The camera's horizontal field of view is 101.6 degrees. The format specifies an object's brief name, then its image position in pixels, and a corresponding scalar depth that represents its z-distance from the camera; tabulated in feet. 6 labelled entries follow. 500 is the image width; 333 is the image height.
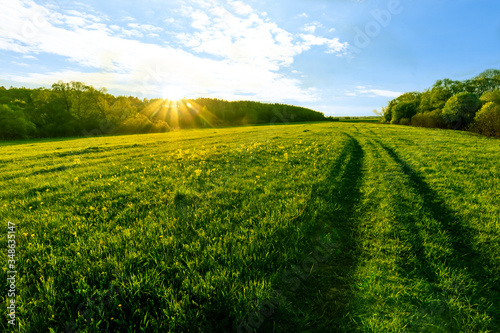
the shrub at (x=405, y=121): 220.43
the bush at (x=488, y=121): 89.35
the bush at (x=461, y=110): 134.41
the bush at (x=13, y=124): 171.58
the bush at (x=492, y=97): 135.74
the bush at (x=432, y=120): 151.94
